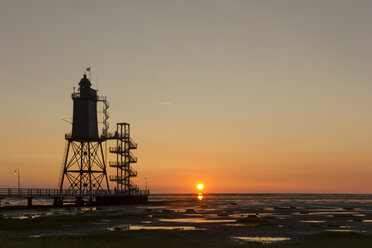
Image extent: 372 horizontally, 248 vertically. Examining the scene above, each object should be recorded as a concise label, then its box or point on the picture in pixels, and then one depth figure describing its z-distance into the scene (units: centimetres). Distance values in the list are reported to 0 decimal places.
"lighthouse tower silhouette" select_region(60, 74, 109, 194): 9131
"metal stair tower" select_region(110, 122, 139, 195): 10131
